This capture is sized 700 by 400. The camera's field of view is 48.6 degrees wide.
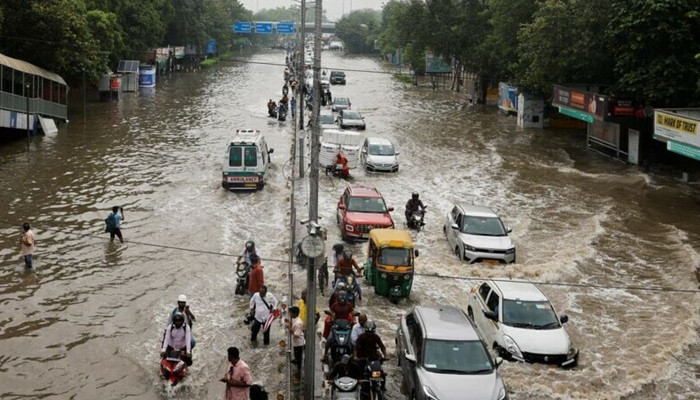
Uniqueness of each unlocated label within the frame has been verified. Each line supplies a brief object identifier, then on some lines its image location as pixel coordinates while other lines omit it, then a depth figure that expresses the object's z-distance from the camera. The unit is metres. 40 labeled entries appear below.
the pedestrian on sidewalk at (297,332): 14.21
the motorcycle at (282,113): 52.09
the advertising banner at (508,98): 56.44
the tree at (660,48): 33.06
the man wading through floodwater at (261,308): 15.58
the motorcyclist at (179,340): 13.62
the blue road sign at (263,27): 112.79
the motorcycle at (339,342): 13.87
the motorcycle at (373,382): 12.58
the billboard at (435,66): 85.69
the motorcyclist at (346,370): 12.33
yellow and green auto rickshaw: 18.58
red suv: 23.28
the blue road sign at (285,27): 108.38
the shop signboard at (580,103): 37.25
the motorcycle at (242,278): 18.80
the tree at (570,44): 39.97
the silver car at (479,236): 21.58
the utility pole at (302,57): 27.58
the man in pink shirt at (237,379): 11.75
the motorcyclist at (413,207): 25.38
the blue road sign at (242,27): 118.25
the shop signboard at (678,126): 27.52
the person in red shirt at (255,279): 17.30
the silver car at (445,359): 12.16
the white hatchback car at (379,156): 35.00
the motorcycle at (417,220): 25.20
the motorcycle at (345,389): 11.84
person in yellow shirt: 14.94
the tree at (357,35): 181.62
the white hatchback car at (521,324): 14.91
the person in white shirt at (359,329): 13.76
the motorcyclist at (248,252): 18.66
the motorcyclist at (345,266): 18.20
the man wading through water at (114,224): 22.91
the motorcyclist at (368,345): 13.45
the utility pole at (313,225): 12.27
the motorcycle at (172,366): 13.58
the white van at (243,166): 29.91
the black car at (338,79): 84.44
